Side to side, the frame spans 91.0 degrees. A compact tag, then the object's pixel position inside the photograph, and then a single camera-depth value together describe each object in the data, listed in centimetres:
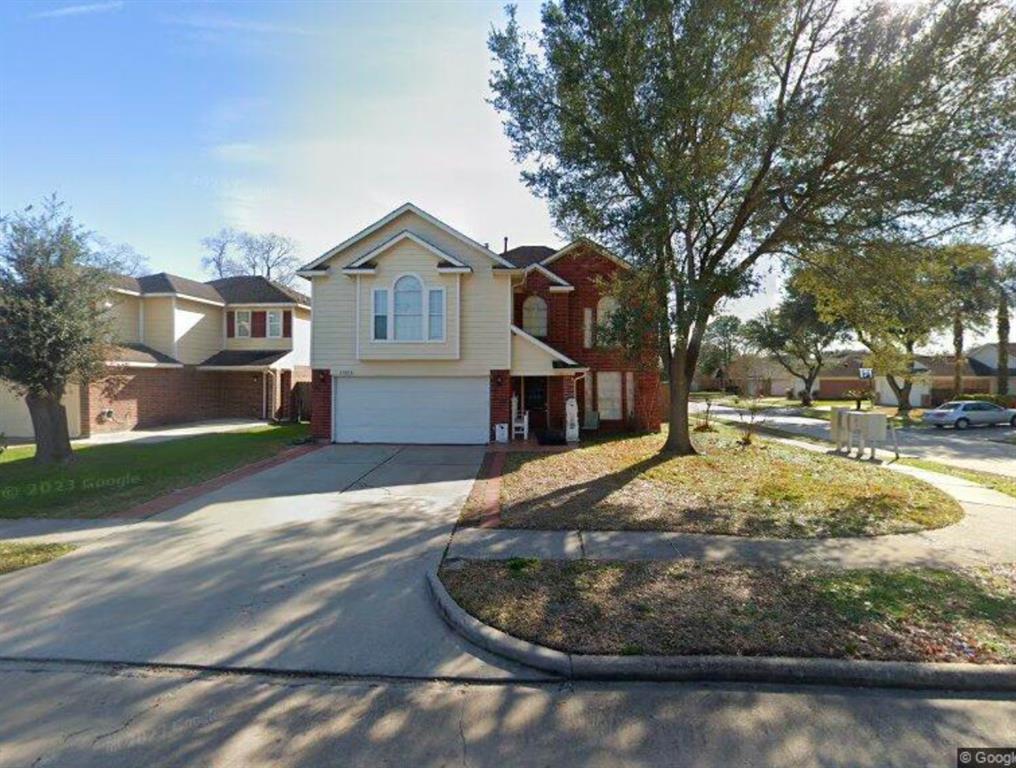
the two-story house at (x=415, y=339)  1502
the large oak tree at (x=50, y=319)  1124
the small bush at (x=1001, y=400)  3206
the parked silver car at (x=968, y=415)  2627
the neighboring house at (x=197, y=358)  1827
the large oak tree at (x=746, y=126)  875
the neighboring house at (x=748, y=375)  4292
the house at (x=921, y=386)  4144
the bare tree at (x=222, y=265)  4953
